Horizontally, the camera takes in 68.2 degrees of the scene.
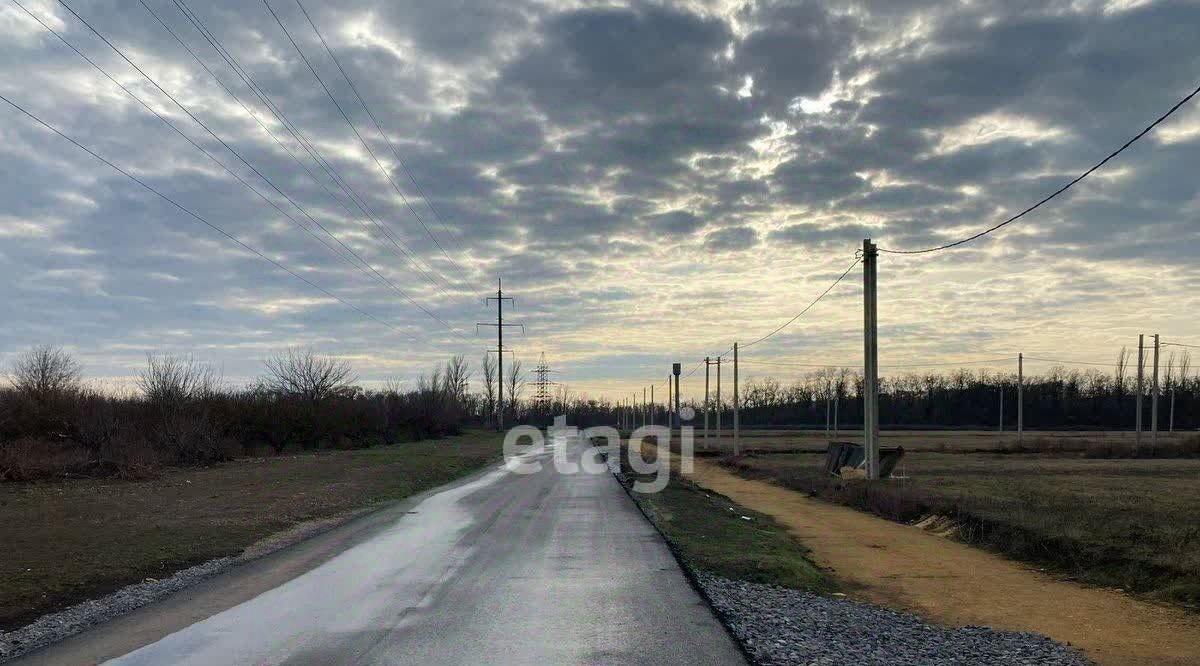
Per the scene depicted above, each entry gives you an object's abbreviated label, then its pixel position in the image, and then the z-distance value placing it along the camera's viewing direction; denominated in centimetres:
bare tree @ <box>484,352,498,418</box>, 12888
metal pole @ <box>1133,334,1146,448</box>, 5781
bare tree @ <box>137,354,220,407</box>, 4066
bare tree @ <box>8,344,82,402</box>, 3371
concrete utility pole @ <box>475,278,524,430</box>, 8219
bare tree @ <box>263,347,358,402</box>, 6525
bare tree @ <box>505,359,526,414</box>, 15225
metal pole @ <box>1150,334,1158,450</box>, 5569
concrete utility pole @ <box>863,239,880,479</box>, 2698
